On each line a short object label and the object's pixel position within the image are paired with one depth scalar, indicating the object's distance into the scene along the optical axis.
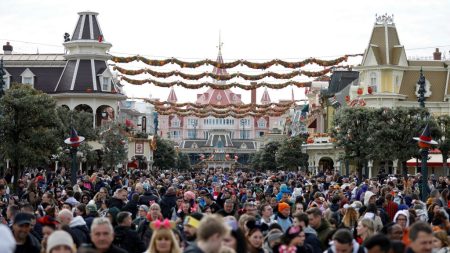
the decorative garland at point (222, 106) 77.80
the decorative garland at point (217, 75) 67.19
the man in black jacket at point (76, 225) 13.64
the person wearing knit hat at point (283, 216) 16.89
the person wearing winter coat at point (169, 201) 21.66
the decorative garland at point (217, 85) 68.38
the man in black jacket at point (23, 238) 11.52
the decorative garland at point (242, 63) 65.81
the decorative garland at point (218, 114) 83.74
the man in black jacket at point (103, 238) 10.51
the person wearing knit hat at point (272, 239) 12.12
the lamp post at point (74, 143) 31.94
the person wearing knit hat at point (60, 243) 9.34
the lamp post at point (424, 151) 29.88
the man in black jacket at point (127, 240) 13.48
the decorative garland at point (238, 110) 80.19
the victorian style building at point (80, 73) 75.31
